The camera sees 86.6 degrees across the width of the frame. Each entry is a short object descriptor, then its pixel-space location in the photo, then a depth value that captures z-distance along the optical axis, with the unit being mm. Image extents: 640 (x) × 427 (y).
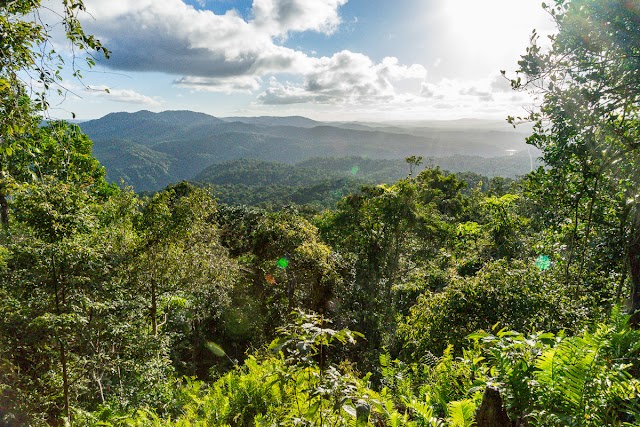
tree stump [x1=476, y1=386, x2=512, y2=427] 2471
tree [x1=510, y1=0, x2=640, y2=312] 4227
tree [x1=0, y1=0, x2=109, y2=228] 2900
